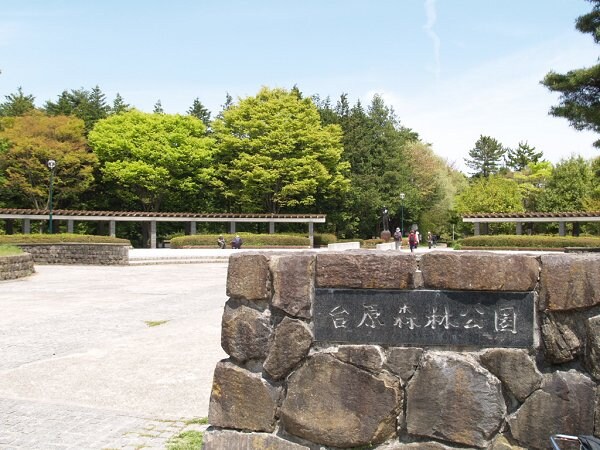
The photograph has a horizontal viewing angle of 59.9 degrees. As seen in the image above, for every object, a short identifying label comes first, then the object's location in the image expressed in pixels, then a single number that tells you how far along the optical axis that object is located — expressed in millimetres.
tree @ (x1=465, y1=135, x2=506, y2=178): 72812
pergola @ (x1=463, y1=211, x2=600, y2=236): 32812
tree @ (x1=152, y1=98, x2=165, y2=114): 51500
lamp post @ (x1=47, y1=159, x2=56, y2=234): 28969
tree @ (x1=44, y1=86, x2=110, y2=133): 44281
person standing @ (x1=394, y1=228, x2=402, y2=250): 30989
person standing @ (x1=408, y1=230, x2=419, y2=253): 27548
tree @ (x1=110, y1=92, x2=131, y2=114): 47769
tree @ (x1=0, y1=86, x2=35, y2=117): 45094
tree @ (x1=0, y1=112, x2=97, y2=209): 35250
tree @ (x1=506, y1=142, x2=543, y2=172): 70500
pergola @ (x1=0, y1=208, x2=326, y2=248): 33062
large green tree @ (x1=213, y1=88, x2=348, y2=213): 39750
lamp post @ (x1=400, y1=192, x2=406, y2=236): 39847
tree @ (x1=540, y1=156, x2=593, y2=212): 42062
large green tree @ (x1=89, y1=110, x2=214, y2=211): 38719
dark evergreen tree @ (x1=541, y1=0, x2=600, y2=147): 14312
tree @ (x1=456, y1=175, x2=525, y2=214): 42562
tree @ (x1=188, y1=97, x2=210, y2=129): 53906
